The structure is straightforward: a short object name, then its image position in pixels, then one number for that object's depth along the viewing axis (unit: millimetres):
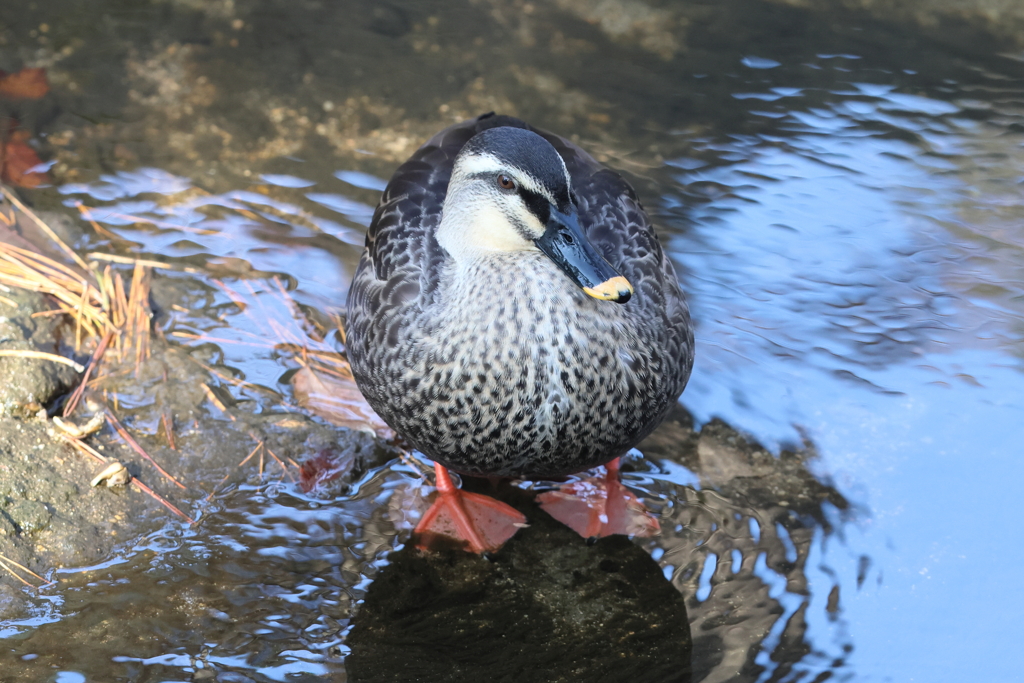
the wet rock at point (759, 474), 3777
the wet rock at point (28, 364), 3742
